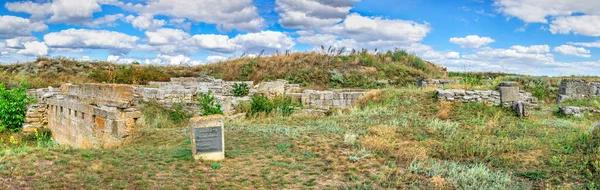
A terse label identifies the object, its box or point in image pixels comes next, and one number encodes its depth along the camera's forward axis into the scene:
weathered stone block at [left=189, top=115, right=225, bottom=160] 7.37
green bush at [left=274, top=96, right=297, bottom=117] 14.07
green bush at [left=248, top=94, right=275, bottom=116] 14.21
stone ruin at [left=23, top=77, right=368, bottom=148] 10.91
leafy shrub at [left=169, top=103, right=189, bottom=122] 13.66
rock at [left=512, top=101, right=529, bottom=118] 12.88
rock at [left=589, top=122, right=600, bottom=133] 9.02
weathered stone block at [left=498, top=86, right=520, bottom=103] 13.95
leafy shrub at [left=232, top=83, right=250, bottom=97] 18.28
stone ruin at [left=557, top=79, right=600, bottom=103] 18.36
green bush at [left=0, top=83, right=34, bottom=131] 15.80
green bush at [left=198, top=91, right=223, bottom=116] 12.30
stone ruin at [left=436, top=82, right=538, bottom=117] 13.97
